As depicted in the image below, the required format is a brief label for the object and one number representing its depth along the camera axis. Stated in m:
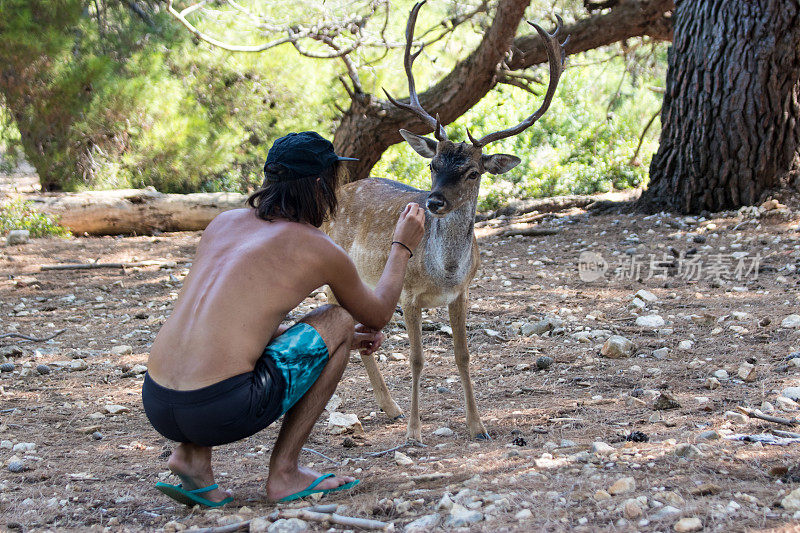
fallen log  11.30
